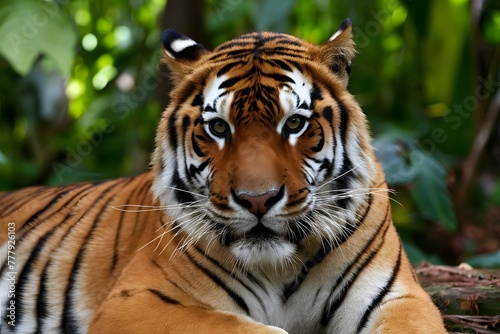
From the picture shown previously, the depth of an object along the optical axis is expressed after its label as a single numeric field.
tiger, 4.87
